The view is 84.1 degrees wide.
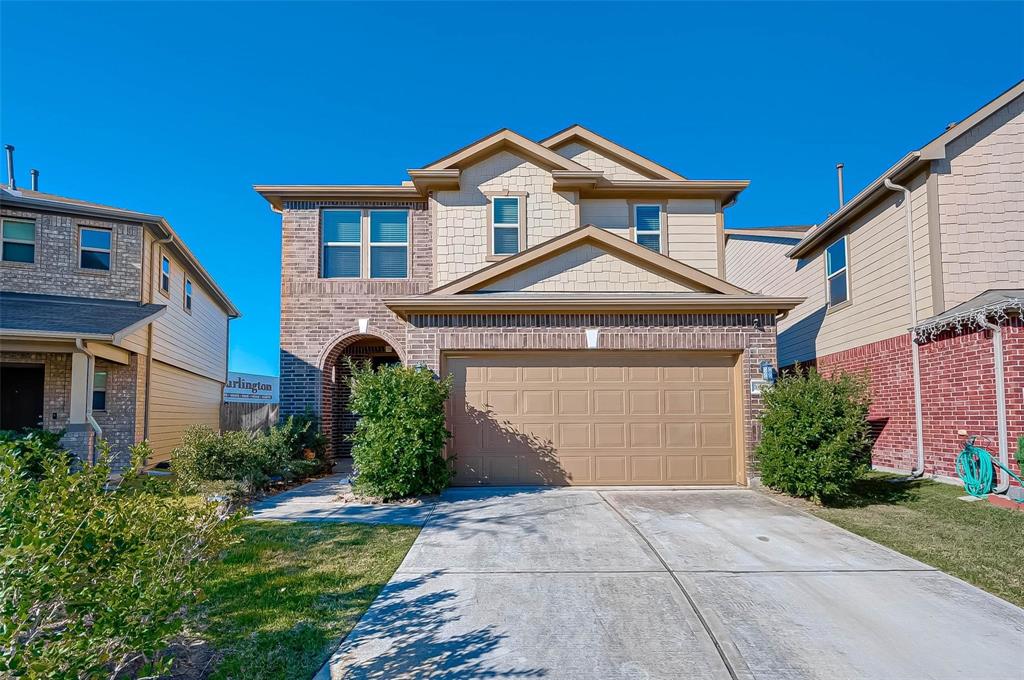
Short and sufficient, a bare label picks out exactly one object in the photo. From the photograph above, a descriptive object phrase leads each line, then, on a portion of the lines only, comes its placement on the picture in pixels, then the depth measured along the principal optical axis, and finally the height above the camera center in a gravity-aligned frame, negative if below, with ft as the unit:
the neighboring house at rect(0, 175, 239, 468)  36.32 +4.03
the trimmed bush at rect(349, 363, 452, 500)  26.58 -2.51
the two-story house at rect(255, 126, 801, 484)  30.86 +1.12
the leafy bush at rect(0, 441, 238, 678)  7.96 -3.21
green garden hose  26.94 -4.23
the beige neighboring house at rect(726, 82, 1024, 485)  28.83 +5.62
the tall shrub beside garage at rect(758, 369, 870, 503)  25.71 -2.51
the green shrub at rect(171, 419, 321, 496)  28.76 -4.07
